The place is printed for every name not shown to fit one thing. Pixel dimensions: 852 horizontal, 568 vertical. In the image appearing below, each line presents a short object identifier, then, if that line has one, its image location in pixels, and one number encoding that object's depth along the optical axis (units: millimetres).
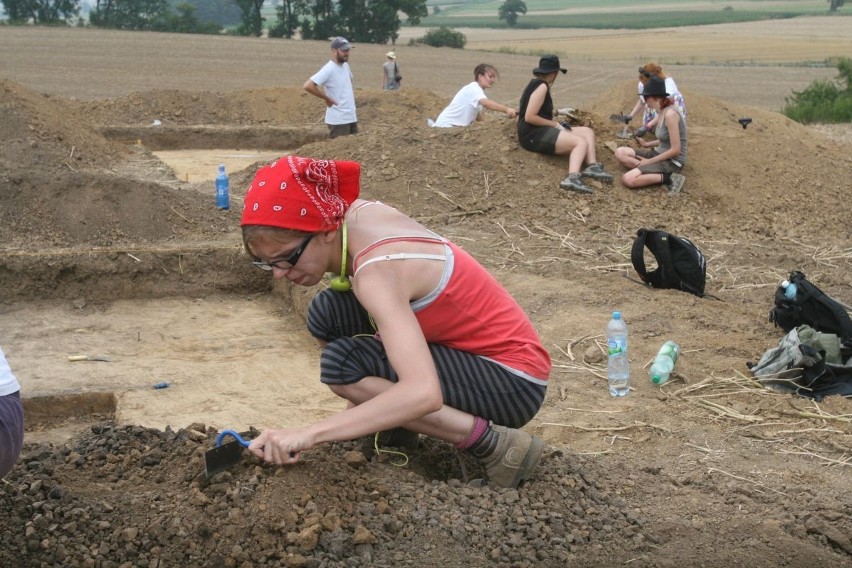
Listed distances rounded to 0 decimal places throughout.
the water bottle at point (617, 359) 6004
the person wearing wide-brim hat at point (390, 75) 20609
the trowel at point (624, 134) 12338
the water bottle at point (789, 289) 6617
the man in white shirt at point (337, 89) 13086
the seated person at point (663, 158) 10953
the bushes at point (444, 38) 43906
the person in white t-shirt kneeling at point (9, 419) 3059
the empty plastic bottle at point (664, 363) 6137
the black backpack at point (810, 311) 6328
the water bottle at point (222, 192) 10281
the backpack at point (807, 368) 5879
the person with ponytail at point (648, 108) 11078
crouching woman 3385
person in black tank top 11141
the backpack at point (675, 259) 7707
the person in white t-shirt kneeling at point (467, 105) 12966
